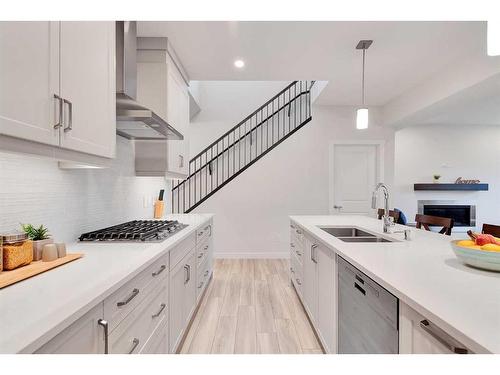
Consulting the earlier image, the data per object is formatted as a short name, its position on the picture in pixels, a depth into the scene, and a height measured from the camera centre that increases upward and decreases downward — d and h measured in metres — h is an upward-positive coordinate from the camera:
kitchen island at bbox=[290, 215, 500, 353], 0.75 -0.37
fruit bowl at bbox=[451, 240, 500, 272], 1.16 -0.30
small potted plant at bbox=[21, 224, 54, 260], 1.31 -0.26
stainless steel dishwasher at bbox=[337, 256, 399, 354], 1.13 -0.61
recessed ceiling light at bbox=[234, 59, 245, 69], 3.20 +1.43
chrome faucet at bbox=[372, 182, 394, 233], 2.24 -0.22
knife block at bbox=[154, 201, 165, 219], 3.26 -0.30
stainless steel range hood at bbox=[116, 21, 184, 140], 1.93 +0.65
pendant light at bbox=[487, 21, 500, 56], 0.96 +0.53
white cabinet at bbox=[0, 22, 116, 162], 0.94 +0.42
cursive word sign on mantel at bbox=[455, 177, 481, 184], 6.76 +0.17
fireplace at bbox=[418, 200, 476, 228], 6.76 -0.56
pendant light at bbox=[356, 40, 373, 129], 2.79 +0.79
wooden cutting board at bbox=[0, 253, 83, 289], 1.03 -0.36
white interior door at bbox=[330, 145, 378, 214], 5.25 +0.25
